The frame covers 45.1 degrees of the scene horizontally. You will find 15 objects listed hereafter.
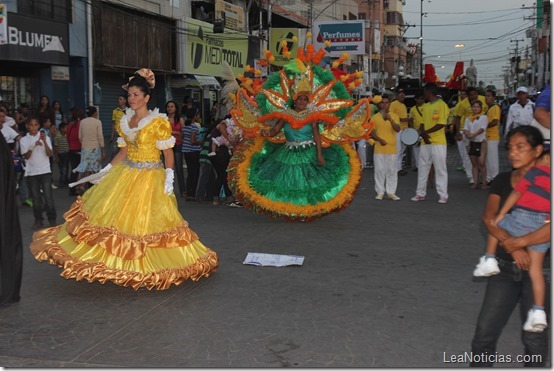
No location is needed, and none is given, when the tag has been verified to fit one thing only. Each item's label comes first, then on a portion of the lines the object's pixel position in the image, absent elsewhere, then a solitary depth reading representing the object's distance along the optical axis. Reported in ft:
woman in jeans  11.50
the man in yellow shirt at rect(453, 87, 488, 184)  43.61
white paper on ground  22.25
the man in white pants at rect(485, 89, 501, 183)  41.45
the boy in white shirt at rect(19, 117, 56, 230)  29.94
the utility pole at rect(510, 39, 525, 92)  259.35
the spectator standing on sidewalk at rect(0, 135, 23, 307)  17.11
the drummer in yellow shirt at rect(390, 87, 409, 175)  43.60
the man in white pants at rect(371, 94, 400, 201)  37.86
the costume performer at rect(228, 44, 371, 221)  29.84
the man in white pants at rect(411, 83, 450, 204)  35.83
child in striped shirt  11.22
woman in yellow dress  18.12
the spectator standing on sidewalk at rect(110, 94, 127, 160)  34.35
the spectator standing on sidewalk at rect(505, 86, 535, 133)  39.72
